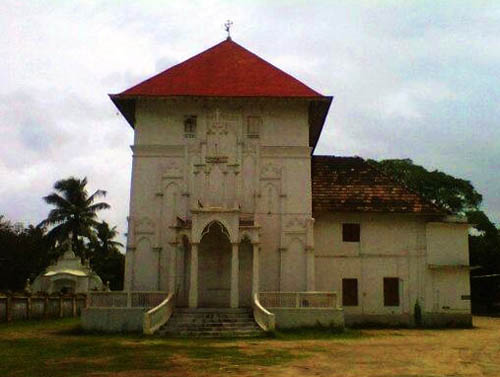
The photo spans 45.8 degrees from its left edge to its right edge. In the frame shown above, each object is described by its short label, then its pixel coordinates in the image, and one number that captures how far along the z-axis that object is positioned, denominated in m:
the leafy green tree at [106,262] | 53.41
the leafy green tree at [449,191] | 51.09
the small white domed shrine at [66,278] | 39.59
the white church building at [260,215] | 24.59
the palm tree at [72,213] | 47.50
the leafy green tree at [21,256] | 45.34
